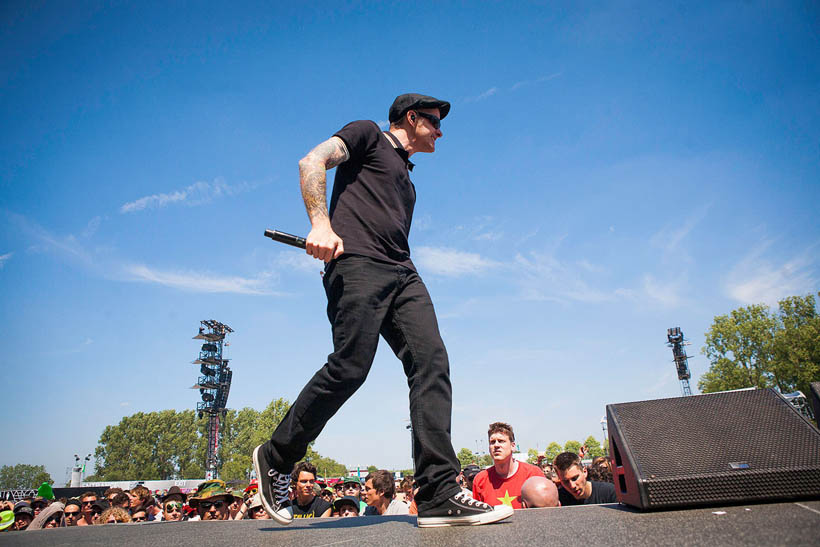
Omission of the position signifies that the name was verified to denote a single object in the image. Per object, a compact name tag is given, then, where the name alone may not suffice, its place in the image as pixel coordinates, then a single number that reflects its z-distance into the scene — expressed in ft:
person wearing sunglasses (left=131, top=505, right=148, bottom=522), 21.79
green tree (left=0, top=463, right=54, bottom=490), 297.29
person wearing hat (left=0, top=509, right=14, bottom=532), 16.38
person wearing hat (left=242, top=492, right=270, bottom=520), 19.35
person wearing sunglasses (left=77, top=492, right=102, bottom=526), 23.67
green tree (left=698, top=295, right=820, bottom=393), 96.73
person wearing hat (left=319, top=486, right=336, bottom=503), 31.58
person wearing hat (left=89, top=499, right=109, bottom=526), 24.91
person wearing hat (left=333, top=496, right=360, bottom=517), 17.57
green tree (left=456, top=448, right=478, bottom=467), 257.71
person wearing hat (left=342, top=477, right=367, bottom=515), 33.14
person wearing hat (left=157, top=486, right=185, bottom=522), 28.58
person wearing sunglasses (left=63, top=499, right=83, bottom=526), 24.93
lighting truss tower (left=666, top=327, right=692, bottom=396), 167.32
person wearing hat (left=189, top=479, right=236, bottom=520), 20.45
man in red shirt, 13.53
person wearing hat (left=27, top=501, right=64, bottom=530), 17.44
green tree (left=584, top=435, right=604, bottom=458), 224.25
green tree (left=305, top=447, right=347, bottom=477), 173.68
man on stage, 6.50
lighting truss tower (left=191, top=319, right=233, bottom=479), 156.46
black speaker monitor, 5.37
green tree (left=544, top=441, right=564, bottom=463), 242.86
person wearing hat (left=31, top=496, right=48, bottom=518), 29.19
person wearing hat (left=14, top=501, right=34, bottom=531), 24.43
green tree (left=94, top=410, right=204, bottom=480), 205.77
